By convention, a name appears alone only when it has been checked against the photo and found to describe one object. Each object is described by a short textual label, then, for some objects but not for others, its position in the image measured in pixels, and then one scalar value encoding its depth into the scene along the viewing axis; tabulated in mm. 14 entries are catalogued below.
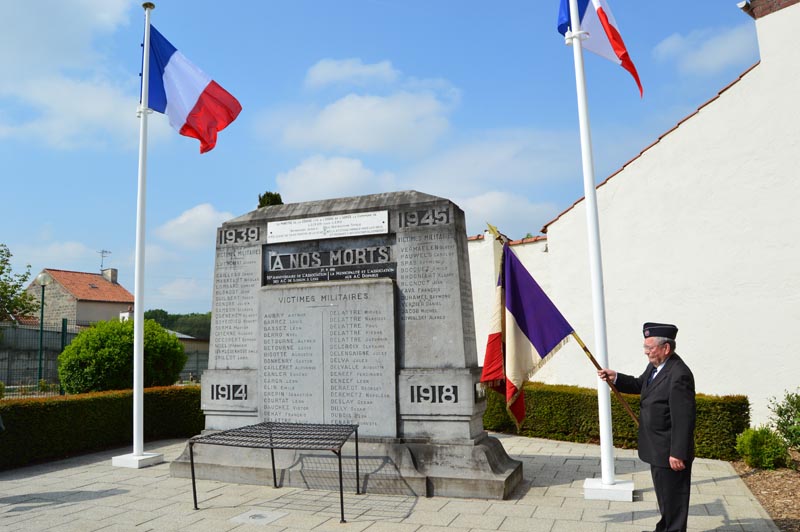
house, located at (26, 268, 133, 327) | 40188
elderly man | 4531
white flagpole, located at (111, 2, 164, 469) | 8953
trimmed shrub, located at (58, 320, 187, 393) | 11961
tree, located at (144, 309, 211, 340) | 63003
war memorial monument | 7086
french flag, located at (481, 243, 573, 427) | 6910
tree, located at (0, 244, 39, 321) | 30500
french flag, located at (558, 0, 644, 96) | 7484
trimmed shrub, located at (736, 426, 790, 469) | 8109
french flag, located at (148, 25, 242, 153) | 9750
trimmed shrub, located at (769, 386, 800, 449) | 8242
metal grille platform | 6301
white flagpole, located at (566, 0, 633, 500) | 6746
